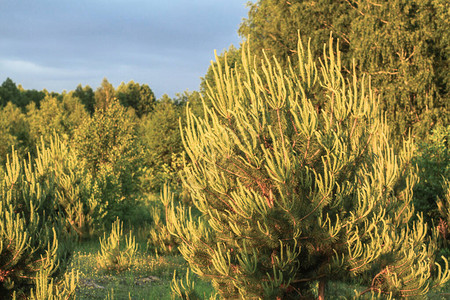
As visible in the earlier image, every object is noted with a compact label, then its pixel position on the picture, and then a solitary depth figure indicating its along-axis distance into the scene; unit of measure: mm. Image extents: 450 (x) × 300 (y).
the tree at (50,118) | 37119
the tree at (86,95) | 80312
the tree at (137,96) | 83450
